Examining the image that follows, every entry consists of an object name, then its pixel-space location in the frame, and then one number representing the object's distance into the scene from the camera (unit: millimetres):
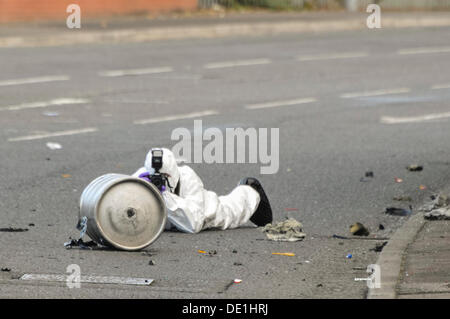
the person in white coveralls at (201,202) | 15805
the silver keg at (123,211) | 14297
